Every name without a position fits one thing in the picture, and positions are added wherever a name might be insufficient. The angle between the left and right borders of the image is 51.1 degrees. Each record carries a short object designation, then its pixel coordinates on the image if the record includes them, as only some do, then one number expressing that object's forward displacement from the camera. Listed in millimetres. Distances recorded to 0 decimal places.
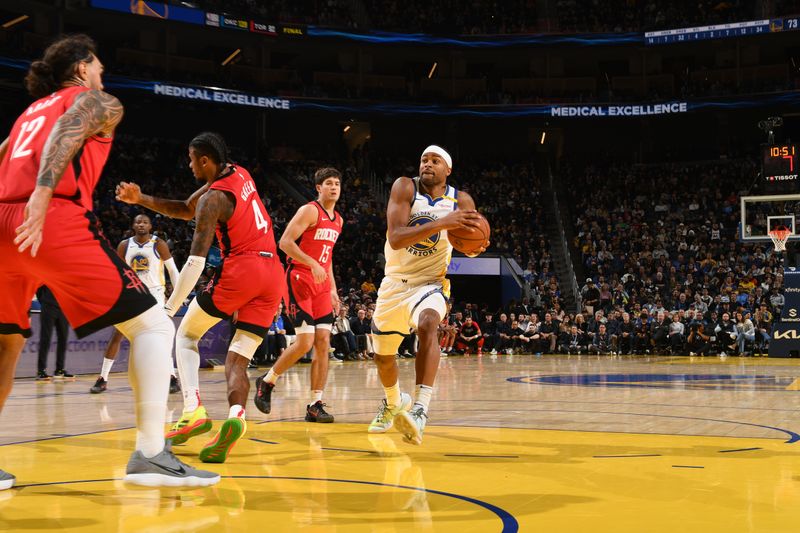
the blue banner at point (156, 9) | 28500
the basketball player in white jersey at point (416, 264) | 5887
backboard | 23281
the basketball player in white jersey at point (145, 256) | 9992
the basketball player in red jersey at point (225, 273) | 5531
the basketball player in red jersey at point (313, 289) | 7238
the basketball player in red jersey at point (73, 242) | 3670
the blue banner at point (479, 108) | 30469
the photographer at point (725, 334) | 21547
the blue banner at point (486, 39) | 33375
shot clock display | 21680
